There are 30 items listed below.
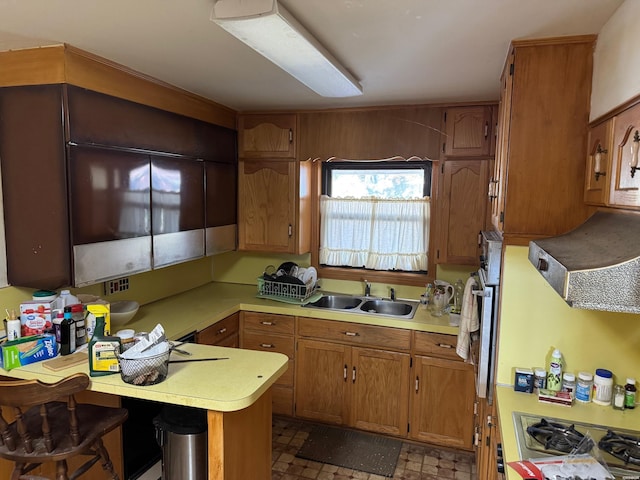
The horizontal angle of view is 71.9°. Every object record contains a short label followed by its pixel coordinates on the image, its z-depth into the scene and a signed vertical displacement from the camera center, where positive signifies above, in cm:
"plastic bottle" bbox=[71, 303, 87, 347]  209 -61
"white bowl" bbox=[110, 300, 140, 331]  253 -68
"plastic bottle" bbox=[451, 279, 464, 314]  313 -67
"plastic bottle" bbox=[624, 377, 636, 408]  183 -78
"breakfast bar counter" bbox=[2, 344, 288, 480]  167 -75
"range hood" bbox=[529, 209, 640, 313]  104 -16
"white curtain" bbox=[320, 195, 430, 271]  348 -26
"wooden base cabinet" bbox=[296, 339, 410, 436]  303 -131
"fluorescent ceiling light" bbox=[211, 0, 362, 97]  148 +62
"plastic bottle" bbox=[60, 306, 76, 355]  202 -63
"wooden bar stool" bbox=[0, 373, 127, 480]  158 -92
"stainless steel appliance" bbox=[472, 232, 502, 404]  204 -58
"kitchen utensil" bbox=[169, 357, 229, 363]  197 -73
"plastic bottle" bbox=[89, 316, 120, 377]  179 -65
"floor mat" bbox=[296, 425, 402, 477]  280 -167
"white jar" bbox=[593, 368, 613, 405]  186 -77
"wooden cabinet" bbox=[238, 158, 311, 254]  350 -5
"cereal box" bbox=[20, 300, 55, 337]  203 -57
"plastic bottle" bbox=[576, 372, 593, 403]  189 -79
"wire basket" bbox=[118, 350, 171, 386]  171 -67
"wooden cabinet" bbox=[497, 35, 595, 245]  179 +28
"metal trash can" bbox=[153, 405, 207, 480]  191 -108
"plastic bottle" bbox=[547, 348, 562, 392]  192 -74
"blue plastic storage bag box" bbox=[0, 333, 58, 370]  188 -68
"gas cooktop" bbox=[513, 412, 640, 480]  146 -84
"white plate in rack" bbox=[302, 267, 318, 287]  352 -62
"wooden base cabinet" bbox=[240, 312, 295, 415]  326 -105
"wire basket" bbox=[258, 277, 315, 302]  340 -71
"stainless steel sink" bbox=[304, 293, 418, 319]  338 -81
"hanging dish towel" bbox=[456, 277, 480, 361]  239 -65
